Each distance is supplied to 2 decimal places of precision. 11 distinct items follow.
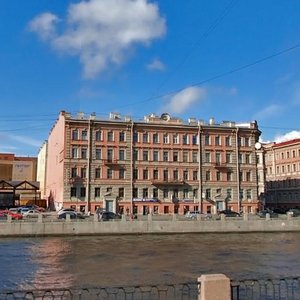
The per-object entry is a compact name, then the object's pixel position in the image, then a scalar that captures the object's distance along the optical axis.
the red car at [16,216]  44.53
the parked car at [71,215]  45.45
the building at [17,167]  106.81
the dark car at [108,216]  45.91
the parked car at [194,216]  48.59
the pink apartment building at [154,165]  61.66
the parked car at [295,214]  51.89
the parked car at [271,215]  51.25
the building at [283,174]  83.06
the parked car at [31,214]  46.38
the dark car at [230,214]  51.51
